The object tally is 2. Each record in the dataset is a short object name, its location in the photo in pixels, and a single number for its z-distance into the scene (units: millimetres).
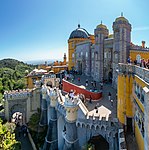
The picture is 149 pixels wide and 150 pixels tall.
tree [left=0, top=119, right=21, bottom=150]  10521
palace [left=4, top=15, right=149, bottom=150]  9224
